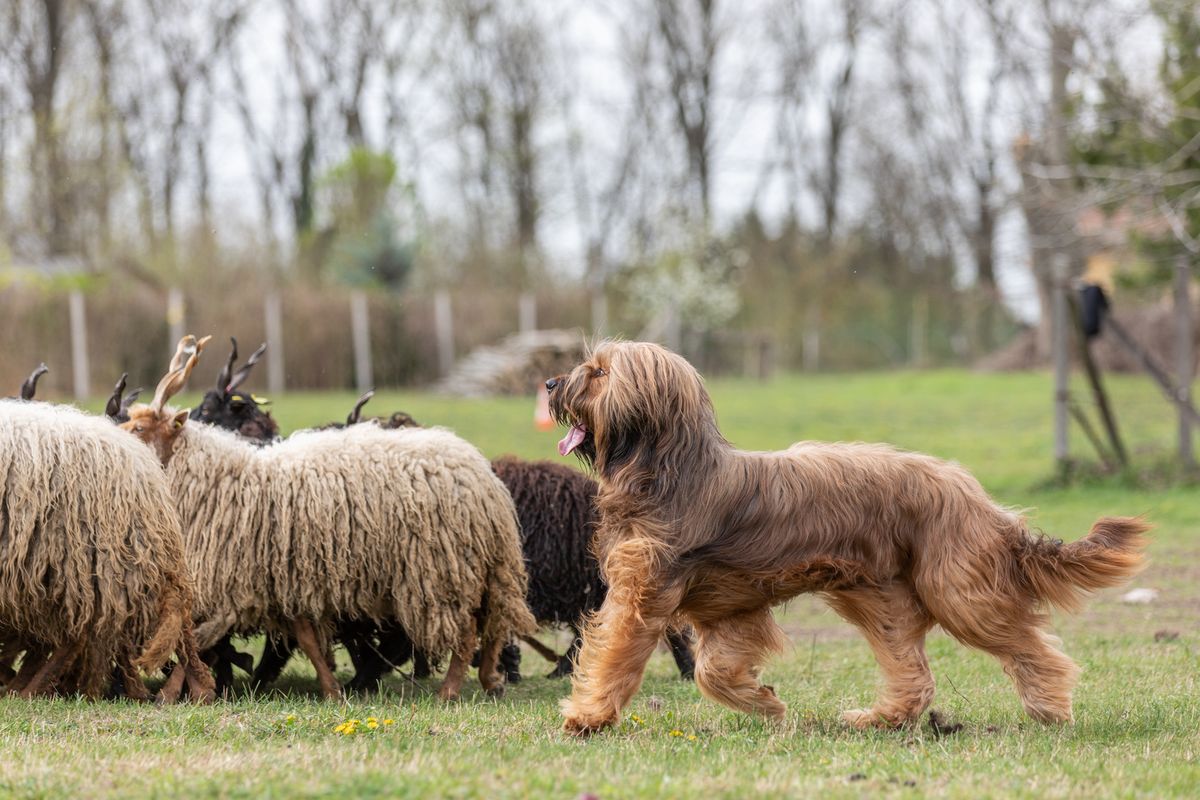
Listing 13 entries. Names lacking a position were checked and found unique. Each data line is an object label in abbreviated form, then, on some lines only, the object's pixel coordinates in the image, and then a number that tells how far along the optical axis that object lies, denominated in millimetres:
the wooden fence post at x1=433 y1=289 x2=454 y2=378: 29703
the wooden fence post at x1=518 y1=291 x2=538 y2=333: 30766
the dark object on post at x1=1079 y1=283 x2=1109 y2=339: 15148
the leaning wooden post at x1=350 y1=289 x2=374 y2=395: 28516
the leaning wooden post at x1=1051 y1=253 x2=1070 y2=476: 16141
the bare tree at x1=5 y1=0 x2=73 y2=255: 31547
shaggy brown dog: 6215
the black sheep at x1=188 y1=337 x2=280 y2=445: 9250
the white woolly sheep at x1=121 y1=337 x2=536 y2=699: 7504
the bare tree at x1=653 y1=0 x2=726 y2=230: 41031
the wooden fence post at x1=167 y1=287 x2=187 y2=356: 26094
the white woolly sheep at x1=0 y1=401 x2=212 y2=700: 6766
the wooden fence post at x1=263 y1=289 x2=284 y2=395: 27594
